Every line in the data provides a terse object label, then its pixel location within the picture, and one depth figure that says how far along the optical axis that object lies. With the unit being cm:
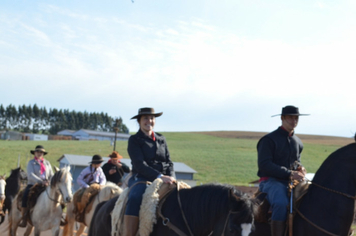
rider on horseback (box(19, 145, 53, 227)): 1259
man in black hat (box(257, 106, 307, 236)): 634
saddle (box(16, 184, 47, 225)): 1253
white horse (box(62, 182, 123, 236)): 1159
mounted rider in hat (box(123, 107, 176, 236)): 641
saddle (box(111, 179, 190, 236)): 617
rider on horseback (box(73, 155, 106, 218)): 1199
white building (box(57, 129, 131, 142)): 12029
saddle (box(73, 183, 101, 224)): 1195
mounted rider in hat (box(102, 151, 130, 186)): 1465
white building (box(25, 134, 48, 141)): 11175
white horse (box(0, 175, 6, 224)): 1533
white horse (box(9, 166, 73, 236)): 1188
